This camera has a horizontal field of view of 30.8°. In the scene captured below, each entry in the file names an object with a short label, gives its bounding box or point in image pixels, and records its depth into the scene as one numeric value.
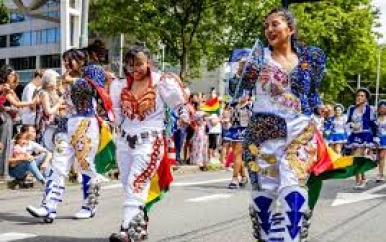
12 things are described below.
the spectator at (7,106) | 10.01
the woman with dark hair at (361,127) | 12.44
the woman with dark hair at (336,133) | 17.98
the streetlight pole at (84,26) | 16.19
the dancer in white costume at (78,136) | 7.52
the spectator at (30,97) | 11.81
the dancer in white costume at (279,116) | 4.98
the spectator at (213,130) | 17.16
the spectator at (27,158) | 10.52
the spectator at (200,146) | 15.84
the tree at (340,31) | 35.16
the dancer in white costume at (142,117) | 6.12
